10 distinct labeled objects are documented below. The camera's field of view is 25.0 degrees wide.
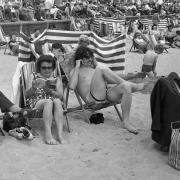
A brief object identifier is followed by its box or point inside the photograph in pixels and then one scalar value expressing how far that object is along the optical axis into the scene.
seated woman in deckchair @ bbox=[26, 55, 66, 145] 4.80
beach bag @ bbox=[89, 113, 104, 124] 5.53
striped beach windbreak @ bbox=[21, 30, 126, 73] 6.69
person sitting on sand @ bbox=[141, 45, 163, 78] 8.30
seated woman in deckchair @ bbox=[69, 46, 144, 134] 5.29
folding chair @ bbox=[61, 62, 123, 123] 5.34
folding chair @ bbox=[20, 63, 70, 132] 5.15
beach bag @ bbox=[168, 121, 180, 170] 4.02
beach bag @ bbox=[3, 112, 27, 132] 4.95
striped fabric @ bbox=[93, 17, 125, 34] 18.15
